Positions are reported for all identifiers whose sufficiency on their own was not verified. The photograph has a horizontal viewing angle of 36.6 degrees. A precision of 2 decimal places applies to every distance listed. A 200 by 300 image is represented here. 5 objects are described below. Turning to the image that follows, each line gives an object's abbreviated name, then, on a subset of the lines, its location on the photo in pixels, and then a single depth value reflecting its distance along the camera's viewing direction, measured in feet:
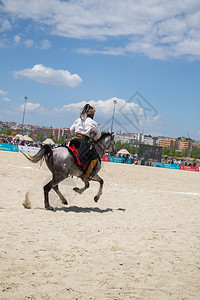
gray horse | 25.35
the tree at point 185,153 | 526.98
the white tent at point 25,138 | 165.97
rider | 25.96
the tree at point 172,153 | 507.14
